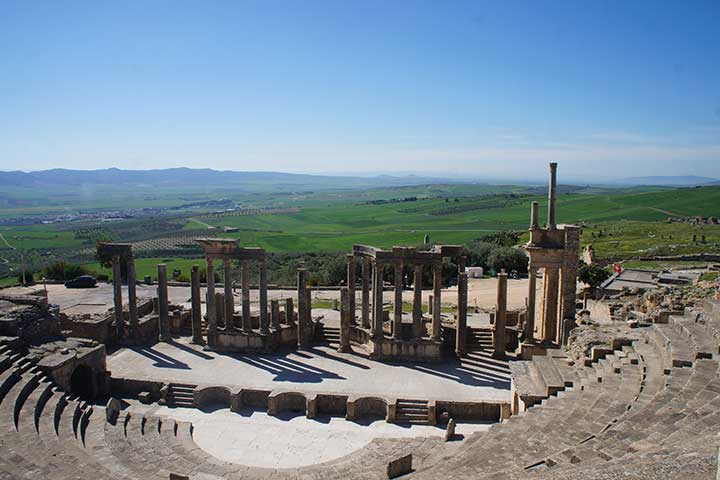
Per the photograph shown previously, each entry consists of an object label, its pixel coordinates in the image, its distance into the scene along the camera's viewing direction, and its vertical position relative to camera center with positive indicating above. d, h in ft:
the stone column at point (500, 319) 96.73 -25.25
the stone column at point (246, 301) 104.63 -23.68
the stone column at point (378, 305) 99.50 -23.30
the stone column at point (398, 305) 98.58 -23.18
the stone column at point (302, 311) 104.83 -25.78
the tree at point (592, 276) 150.00 -27.01
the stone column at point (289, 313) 110.33 -27.42
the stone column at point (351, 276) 105.84 -19.42
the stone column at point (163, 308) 109.50 -26.40
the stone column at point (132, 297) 109.81 -24.24
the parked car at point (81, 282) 177.27 -34.41
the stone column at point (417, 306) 98.63 -23.43
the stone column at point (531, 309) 93.72 -22.72
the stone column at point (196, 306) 107.34 -25.31
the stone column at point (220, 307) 113.80 -27.44
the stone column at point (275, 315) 106.73 -26.93
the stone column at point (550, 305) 94.84 -22.09
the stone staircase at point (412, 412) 77.20 -33.45
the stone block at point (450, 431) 70.18 -32.65
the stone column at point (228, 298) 106.93 -23.79
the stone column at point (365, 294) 105.91 -22.65
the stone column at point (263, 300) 105.09 -23.73
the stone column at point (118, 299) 109.70 -24.50
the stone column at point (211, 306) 105.70 -24.99
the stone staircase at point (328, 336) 108.78 -32.07
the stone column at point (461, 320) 97.25 -25.60
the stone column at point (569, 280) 91.76 -17.25
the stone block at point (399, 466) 52.70 -28.18
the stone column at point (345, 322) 102.01 -27.13
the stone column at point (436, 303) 97.71 -22.37
